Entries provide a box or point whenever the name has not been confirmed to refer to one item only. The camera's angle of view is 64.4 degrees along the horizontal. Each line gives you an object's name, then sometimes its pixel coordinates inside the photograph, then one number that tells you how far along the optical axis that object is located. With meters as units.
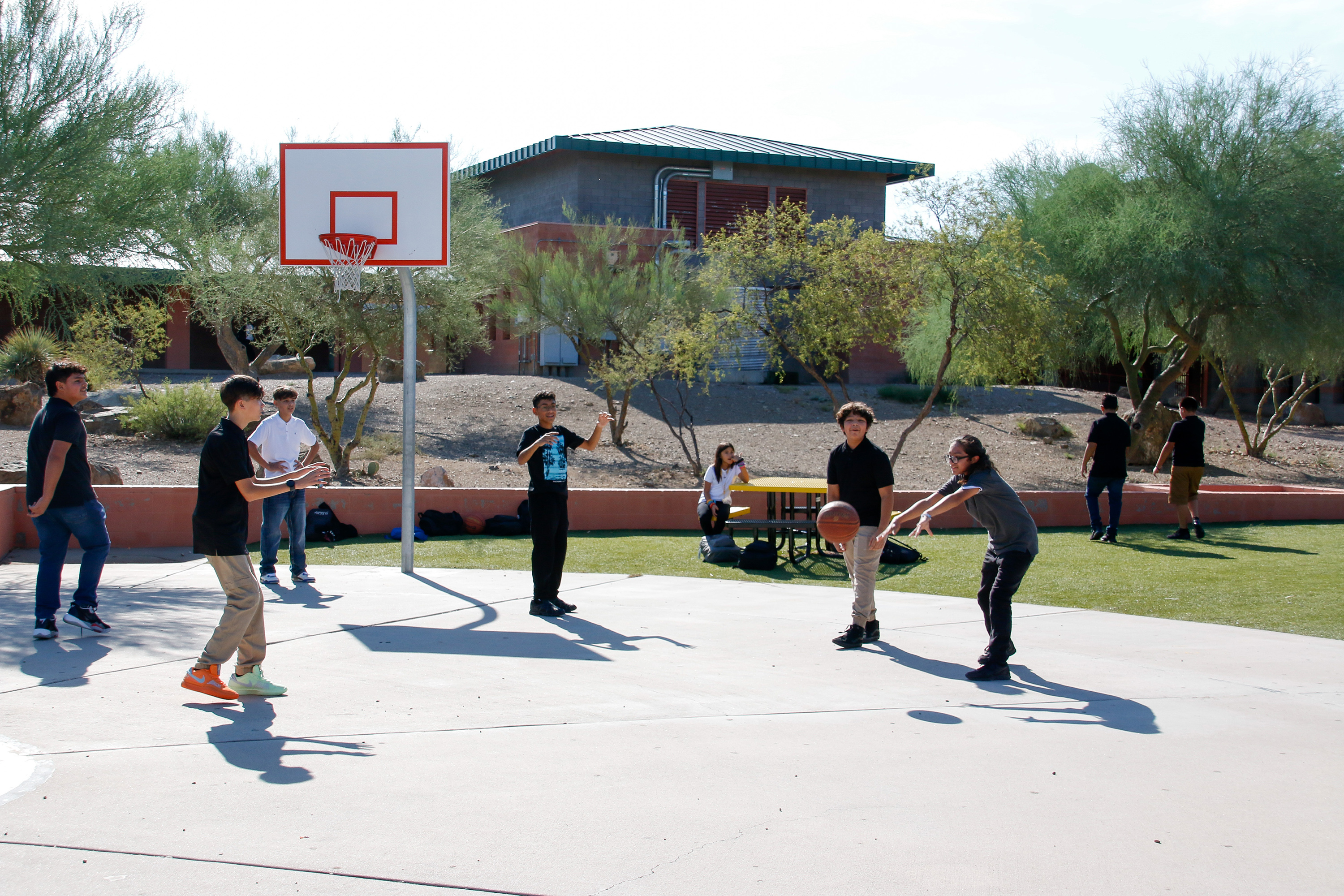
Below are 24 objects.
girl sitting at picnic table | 11.48
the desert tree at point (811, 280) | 16.34
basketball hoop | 10.43
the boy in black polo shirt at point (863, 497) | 7.20
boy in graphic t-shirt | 8.16
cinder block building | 32.75
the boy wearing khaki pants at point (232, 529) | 5.49
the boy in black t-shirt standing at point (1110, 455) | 12.84
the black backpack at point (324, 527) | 12.58
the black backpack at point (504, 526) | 13.20
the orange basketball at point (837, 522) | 7.10
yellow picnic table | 11.03
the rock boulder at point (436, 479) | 16.75
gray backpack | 11.29
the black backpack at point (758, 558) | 10.97
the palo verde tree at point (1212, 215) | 19.39
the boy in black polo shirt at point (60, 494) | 6.83
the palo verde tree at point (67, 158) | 12.70
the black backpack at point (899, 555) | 11.41
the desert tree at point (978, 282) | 15.56
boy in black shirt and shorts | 13.23
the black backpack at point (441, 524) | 13.18
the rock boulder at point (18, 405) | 20.73
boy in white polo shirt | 8.96
